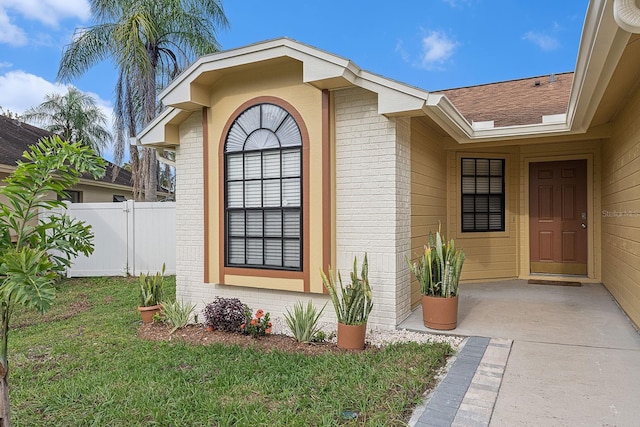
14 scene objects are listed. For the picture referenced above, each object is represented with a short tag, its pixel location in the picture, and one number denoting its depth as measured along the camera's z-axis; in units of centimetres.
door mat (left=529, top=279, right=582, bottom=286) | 708
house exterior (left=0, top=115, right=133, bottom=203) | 1089
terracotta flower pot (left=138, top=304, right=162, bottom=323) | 549
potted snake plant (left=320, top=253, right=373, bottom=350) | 413
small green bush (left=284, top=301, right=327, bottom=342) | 447
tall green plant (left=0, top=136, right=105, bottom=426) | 217
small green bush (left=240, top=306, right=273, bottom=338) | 472
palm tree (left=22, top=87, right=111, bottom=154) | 1745
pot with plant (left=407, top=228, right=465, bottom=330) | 443
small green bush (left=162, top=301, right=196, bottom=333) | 519
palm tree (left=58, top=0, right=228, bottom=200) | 1188
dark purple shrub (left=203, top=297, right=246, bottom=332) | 485
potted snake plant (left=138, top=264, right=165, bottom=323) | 551
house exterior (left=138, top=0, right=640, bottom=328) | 470
